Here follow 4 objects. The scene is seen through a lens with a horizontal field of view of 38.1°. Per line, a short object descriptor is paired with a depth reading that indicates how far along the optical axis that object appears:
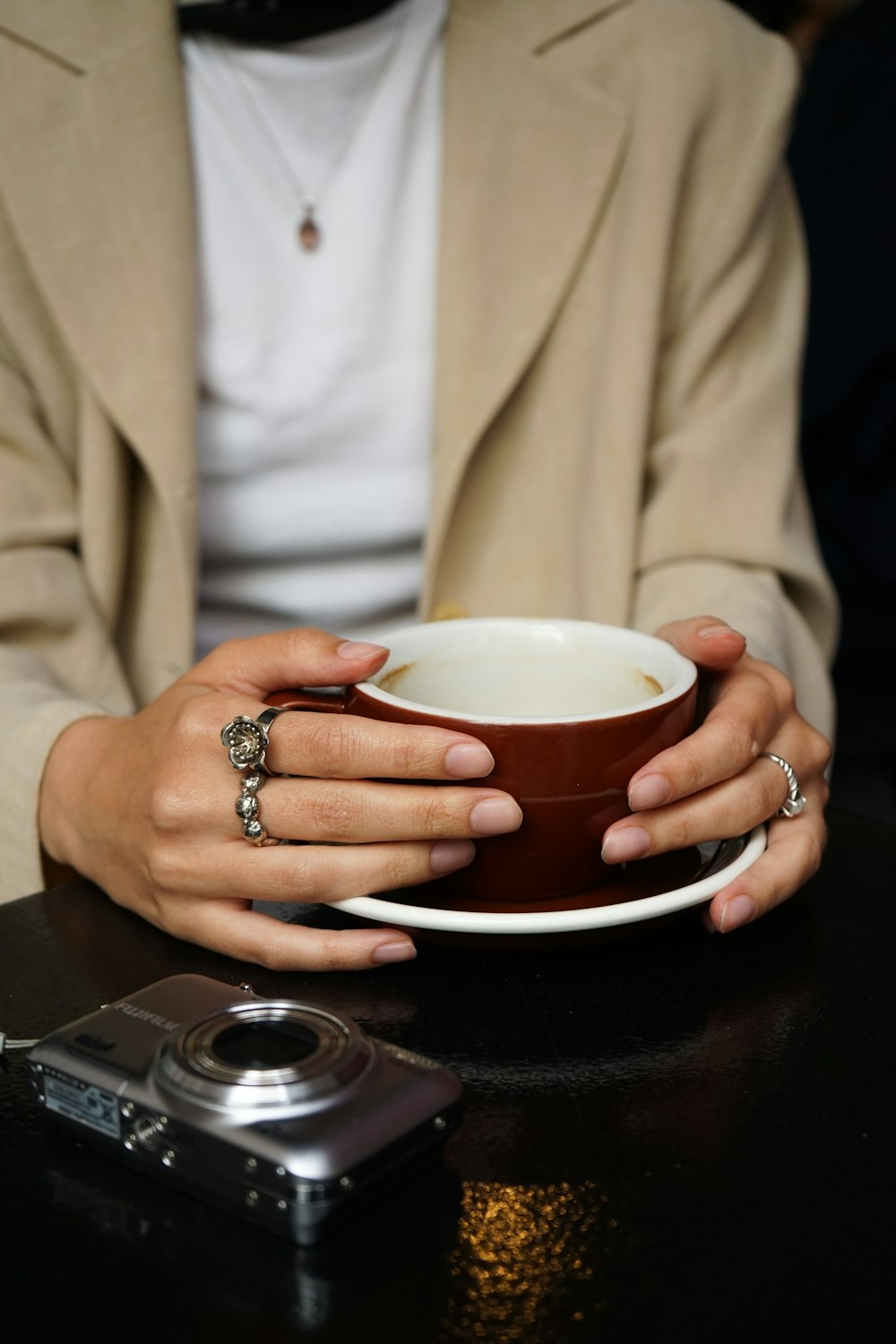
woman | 0.95
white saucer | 0.51
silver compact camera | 0.37
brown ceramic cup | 0.52
